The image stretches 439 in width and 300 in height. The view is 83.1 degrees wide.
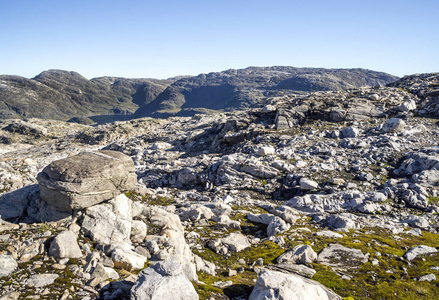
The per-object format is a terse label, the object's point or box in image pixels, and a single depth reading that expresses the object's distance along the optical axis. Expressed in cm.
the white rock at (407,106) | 4707
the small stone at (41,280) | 821
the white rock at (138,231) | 1258
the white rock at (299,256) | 1321
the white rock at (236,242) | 1485
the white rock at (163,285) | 736
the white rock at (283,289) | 784
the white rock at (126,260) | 994
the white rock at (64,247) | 982
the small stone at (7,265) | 842
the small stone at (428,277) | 1211
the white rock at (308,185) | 2614
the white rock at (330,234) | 1677
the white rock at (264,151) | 3478
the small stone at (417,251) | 1448
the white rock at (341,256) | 1353
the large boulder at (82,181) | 1162
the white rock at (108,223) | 1175
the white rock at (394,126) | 3894
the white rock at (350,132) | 4031
